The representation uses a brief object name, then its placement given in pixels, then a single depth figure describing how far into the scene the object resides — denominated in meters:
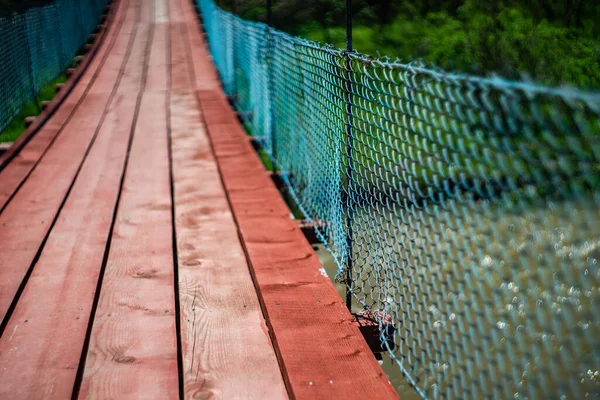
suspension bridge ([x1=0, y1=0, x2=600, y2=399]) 1.75
